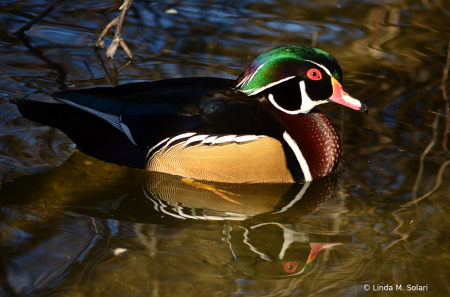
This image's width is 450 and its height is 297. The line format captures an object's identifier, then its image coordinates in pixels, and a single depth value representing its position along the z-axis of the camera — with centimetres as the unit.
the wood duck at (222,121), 787
